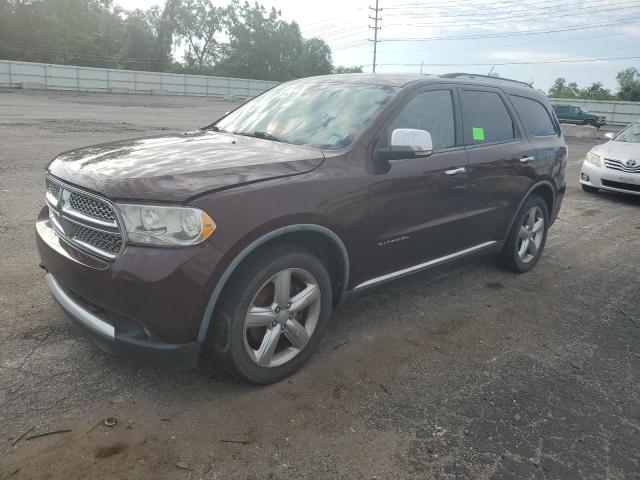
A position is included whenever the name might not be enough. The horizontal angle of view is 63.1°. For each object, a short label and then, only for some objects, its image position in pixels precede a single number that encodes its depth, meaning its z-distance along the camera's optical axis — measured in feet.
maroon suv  8.46
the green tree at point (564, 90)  212.84
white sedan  30.81
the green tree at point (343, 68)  242.17
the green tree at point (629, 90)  172.04
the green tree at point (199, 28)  252.42
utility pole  199.95
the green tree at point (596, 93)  192.52
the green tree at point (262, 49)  243.19
